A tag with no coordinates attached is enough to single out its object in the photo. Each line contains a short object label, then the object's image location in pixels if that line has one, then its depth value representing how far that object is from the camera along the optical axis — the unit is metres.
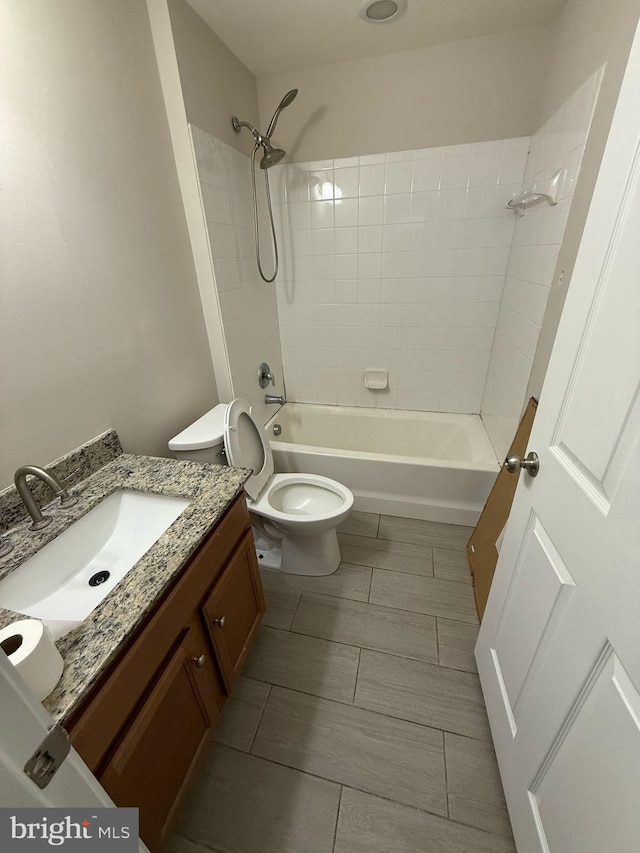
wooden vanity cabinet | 0.64
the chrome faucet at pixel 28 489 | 0.81
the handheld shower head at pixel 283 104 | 1.57
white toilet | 1.42
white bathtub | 1.85
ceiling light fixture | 1.35
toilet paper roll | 0.50
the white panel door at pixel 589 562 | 0.55
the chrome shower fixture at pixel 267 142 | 1.63
